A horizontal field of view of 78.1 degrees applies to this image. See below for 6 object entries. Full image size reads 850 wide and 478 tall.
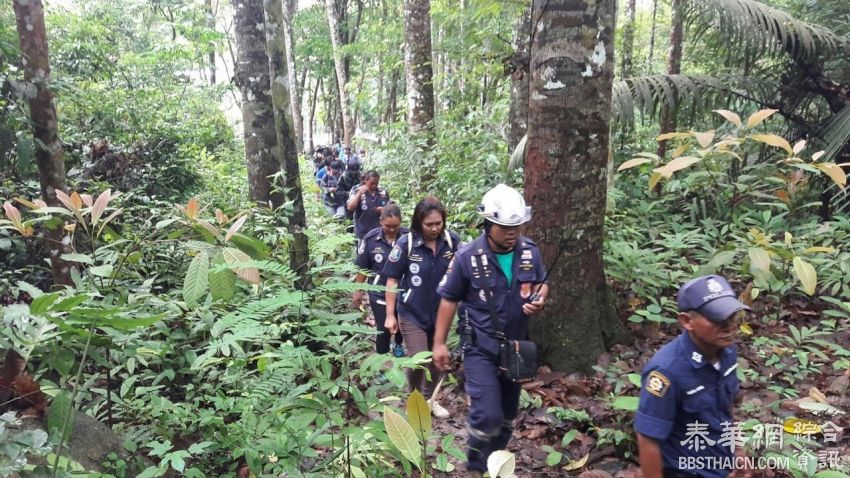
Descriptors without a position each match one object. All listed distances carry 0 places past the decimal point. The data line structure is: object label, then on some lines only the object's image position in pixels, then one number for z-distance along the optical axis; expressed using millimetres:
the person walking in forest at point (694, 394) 2248
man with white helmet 3180
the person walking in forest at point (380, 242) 4867
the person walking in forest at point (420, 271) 4156
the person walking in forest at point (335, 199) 10117
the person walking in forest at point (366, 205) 7445
